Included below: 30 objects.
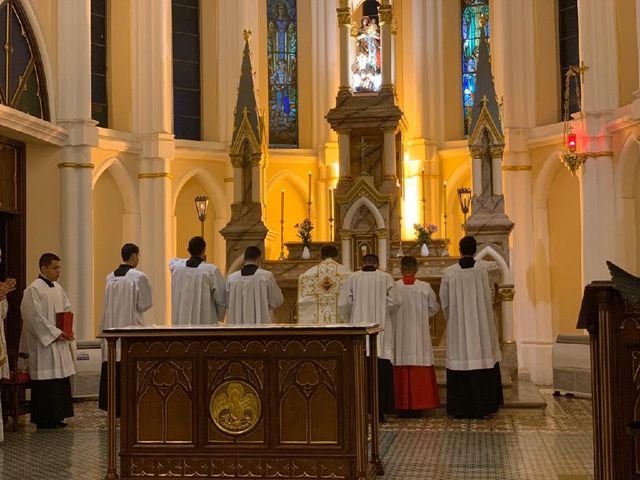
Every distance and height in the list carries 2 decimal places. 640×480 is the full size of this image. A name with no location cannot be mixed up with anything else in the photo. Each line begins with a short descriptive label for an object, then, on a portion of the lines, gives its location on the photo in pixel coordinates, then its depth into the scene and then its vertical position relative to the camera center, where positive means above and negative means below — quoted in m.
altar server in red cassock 11.96 -0.66
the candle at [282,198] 18.48 +1.85
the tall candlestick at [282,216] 17.55 +1.36
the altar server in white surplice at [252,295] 12.61 -0.03
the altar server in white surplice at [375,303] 11.77 -0.14
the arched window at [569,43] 19.38 +4.62
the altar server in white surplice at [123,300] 12.30 -0.05
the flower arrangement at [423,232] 16.45 +0.93
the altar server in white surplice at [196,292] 12.20 +0.03
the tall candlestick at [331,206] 18.48 +1.61
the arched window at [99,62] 19.00 +4.29
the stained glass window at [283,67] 21.72 +4.73
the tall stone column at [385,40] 17.39 +4.30
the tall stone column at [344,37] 17.77 +4.45
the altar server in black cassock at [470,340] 11.75 -0.58
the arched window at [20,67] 14.88 +3.39
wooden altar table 7.37 -0.78
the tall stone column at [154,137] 18.80 +2.86
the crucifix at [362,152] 16.94 +2.27
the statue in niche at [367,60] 18.78 +4.20
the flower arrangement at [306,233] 16.32 +0.94
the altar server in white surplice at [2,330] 10.34 -0.33
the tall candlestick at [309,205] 19.07 +1.61
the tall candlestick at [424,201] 19.83 +1.71
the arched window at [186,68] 20.59 +4.50
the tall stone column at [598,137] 16.39 +2.39
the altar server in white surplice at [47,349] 11.45 -0.59
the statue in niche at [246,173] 16.34 +1.89
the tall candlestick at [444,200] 20.42 +1.78
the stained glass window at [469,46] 21.33 +5.01
